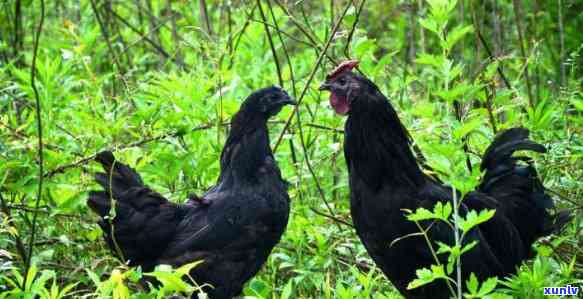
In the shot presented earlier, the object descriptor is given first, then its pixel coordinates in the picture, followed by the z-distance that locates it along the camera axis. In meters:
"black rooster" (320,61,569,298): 9.92
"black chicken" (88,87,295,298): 11.06
